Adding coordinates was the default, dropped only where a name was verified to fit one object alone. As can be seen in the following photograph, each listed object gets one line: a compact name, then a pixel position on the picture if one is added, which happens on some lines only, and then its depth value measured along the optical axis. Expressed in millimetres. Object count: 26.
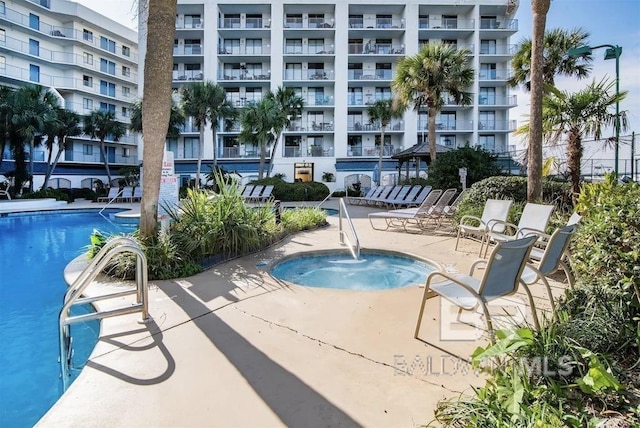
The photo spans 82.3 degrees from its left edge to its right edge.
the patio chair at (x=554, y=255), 3140
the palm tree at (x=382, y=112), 26125
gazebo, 17719
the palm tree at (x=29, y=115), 20609
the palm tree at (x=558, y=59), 15570
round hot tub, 5211
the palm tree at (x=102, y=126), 28344
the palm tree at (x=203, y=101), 23672
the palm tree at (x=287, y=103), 24578
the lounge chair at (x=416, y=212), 8852
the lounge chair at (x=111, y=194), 23908
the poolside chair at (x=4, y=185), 21762
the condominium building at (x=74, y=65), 29688
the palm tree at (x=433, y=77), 16203
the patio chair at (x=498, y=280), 2570
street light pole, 8734
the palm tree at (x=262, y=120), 23359
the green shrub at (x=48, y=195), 21266
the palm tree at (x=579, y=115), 7910
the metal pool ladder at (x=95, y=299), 2719
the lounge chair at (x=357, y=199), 17781
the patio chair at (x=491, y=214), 6289
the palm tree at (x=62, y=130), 23641
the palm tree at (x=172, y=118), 25531
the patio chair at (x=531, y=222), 5241
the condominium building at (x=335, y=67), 30828
